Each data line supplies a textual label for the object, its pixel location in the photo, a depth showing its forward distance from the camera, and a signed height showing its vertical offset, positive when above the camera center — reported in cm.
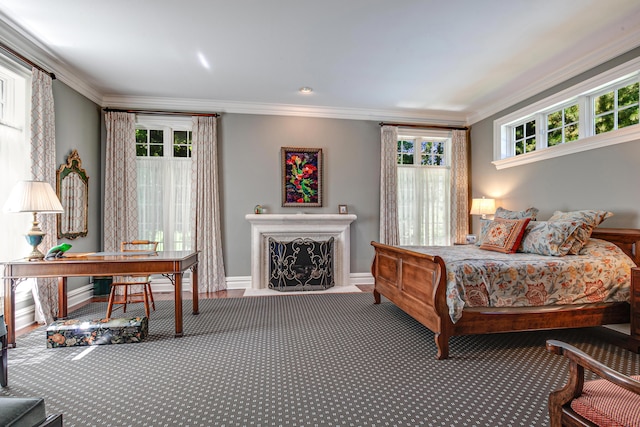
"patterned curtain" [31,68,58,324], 323 +58
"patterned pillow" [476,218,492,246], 384 -21
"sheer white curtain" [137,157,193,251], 473 +18
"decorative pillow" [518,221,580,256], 296 -27
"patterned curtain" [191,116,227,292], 469 +11
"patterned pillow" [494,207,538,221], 372 -4
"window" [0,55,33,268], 306 +68
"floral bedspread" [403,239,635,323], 253 -57
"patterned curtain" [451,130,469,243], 535 +42
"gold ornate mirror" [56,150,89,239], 376 +20
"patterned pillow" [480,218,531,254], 331 -26
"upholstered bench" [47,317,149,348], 269 -104
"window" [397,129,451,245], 537 +37
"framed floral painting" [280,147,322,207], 501 +57
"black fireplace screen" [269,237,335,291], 480 -82
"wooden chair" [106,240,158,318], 332 -95
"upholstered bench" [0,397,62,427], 100 -66
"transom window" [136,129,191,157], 479 +107
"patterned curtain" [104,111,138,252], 447 +46
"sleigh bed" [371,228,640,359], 249 -84
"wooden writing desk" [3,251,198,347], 265 -48
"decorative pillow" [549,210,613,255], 298 -12
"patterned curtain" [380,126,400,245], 515 +41
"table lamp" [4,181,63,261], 263 +9
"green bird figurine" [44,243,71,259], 281 -35
